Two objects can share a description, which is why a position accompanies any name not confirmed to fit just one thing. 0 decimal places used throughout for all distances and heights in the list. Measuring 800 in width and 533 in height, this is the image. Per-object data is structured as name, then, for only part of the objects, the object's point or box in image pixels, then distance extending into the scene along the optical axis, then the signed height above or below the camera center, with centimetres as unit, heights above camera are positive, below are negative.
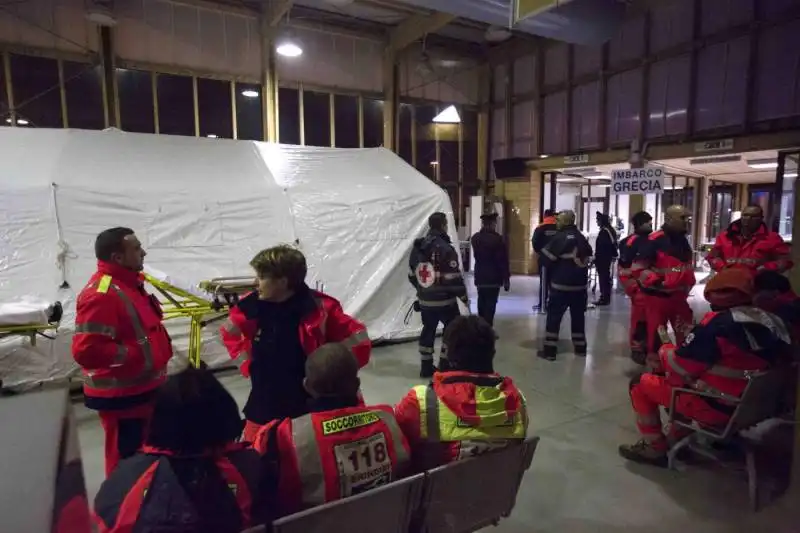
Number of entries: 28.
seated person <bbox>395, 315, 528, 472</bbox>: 170 -67
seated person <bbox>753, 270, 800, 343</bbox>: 277 -51
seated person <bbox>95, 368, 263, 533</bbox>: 117 -62
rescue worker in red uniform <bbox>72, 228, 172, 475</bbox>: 215 -59
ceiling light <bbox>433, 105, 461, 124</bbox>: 1167 +204
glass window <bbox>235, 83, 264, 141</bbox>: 998 +180
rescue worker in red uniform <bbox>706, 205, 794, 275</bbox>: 444 -35
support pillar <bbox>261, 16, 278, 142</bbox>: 988 +226
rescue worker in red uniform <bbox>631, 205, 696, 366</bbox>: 436 -55
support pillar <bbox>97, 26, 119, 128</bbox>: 851 +217
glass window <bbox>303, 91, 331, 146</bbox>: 1075 +184
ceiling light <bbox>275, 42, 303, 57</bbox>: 836 +254
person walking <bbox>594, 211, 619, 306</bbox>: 803 -73
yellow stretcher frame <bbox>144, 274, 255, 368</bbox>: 404 -78
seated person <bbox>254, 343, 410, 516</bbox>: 148 -69
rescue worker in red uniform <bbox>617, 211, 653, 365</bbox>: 468 -80
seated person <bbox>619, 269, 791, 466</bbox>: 250 -72
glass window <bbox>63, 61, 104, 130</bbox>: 856 +184
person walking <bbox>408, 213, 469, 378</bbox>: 445 -64
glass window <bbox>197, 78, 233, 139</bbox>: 969 +186
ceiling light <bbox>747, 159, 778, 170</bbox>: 908 +77
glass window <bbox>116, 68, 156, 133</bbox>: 895 +185
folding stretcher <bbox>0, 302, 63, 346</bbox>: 341 -75
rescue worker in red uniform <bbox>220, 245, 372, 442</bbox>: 203 -50
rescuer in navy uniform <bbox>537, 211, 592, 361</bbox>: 501 -68
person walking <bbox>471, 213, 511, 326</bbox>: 555 -62
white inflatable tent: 427 -7
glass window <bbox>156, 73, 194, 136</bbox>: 934 +185
